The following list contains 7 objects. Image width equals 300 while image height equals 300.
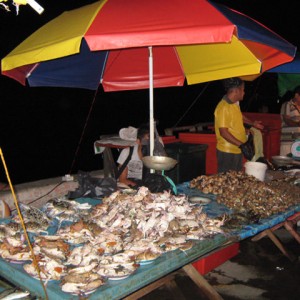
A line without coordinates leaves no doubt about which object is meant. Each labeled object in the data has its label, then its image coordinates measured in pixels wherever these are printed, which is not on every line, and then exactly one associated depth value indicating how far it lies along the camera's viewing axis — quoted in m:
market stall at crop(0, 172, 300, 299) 2.09
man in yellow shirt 5.21
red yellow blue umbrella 2.70
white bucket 4.54
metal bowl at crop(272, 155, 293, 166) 5.63
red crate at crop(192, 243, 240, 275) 4.15
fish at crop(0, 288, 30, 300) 2.15
